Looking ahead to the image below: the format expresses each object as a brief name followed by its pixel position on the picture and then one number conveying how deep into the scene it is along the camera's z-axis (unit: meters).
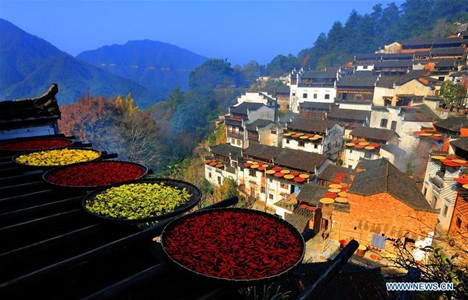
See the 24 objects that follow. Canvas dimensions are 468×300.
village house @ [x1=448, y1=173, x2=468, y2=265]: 16.92
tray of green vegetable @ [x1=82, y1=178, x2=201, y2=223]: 3.61
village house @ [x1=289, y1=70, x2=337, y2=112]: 45.50
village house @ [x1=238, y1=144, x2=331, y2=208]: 27.31
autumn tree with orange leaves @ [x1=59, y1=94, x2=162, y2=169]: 35.69
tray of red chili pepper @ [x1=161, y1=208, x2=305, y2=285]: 2.68
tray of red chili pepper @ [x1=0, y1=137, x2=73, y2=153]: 6.69
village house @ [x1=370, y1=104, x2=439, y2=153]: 30.42
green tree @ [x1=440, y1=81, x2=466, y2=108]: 31.86
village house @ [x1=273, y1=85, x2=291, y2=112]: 54.16
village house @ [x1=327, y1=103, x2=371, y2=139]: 35.66
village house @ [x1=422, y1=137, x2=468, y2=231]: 18.27
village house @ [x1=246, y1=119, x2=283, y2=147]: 38.09
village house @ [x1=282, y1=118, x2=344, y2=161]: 31.42
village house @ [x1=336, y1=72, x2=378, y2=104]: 40.92
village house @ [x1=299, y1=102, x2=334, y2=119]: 41.50
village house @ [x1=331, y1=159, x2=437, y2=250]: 16.94
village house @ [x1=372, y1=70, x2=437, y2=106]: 35.50
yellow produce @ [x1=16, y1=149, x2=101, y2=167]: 5.50
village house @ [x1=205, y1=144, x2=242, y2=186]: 34.00
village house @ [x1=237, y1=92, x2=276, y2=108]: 47.59
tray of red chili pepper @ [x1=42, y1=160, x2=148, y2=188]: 4.63
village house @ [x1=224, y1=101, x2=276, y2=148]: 40.38
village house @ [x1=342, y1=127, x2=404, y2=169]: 29.03
